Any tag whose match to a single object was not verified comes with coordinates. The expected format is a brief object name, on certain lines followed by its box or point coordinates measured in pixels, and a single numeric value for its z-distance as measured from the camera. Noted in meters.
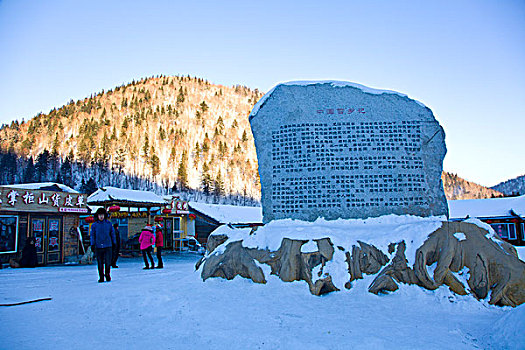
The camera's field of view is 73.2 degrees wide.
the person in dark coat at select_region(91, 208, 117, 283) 7.21
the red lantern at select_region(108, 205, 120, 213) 19.33
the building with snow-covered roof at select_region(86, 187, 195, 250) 17.83
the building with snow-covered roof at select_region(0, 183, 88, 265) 12.85
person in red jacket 10.60
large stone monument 5.77
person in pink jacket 10.27
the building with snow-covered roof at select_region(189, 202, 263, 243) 29.34
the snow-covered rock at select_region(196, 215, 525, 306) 5.46
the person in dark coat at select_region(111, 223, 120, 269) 10.81
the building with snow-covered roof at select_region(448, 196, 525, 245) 22.42
